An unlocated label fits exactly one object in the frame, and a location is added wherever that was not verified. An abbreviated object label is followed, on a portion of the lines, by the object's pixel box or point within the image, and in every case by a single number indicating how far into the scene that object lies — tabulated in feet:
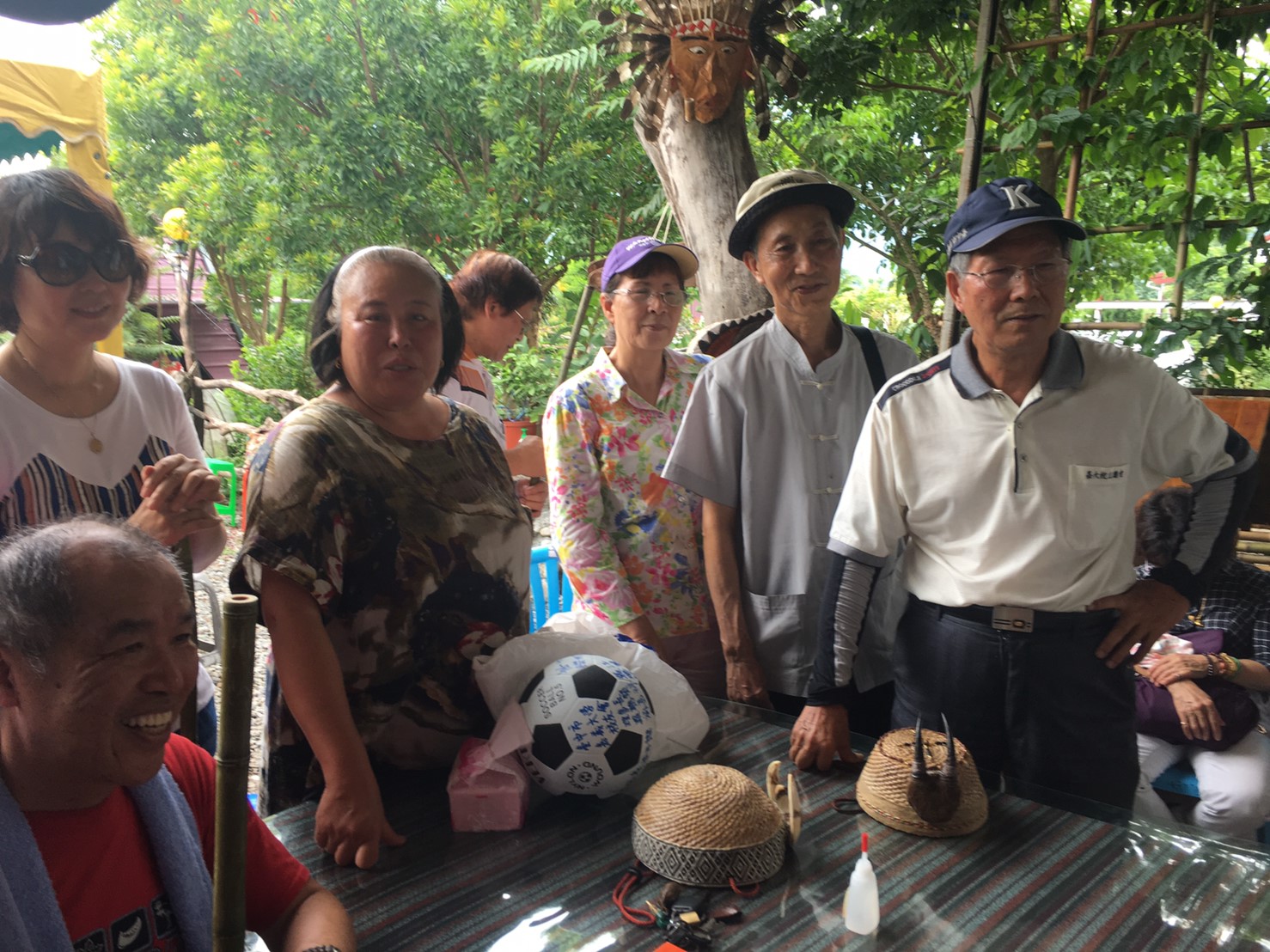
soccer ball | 4.88
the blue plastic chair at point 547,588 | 10.81
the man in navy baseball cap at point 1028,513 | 5.86
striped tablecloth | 4.06
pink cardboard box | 4.87
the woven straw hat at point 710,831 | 4.34
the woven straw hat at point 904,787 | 4.86
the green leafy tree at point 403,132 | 22.94
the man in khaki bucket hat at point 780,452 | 7.08
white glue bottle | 4.07
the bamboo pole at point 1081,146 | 9.88
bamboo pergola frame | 9.57
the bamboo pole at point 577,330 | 17.04
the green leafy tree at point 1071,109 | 9.81
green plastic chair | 22.84
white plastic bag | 5.16
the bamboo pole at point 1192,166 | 9.57
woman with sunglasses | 5.57
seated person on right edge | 8.58
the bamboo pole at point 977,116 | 9.68
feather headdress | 9.91
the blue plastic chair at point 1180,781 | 9.14
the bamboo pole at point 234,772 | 2.22
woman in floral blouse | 7.50
